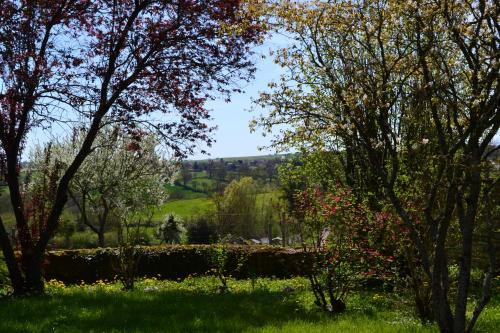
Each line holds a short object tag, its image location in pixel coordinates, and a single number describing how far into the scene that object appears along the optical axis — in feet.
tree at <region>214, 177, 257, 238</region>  166.71
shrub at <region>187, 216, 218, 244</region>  151.34
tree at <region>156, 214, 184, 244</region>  142.10
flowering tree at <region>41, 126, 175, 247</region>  92.74
